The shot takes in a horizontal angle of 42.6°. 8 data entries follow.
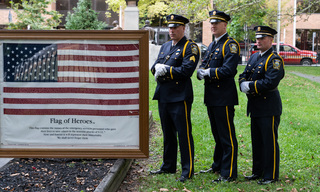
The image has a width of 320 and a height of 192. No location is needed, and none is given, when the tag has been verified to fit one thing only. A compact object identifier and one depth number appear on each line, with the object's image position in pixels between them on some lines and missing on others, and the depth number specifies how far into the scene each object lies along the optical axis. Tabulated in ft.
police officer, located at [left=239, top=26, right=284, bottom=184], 15.65
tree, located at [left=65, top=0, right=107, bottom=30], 75.41
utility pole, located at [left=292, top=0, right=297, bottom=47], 144.97
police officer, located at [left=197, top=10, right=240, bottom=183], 16.14
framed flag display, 15.87
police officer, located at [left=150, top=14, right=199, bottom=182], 15.99
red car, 99.25
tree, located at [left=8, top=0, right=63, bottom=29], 61.52
